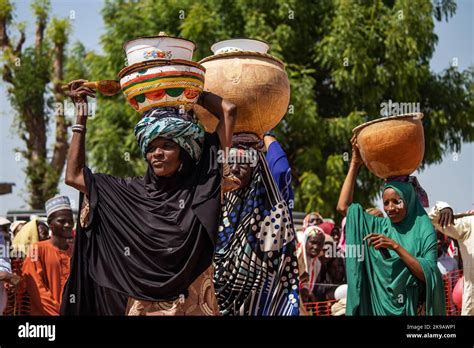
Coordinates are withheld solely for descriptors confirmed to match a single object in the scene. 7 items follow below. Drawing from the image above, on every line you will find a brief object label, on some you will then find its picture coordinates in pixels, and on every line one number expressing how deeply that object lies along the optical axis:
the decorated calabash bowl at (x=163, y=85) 6.11
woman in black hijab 5.95
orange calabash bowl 7.82
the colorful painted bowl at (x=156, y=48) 6.12
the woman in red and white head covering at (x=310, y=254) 11.84
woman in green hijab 7.66
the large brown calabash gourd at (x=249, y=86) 7.07
